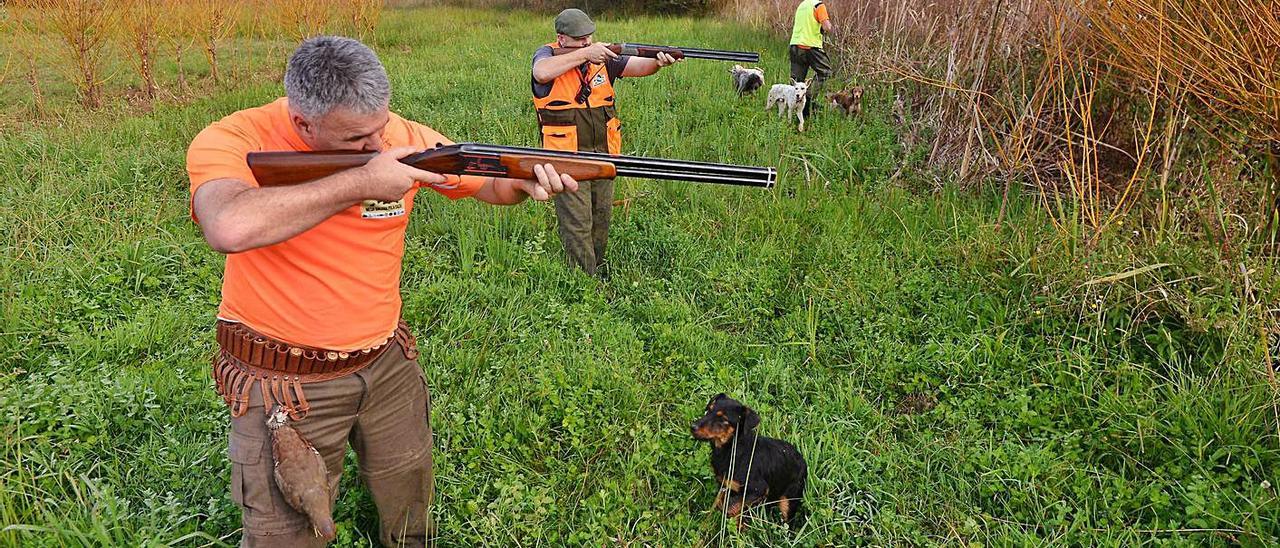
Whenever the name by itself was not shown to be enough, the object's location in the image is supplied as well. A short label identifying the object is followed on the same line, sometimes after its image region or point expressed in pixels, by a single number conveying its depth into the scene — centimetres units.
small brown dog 852
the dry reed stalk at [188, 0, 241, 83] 1098
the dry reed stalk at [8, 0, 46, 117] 916
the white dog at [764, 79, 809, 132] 862
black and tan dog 318
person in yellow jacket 1009
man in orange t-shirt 212
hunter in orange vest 526
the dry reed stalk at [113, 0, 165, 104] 982
